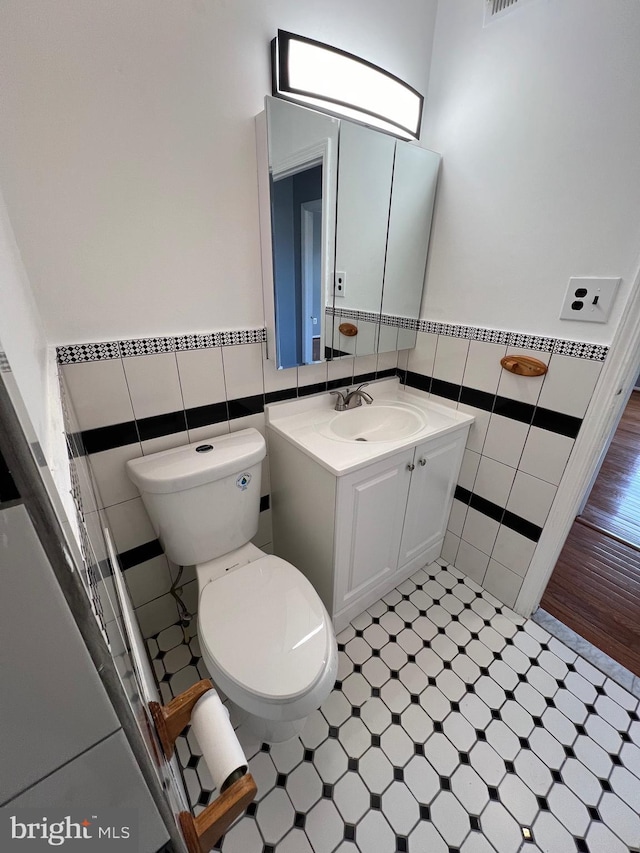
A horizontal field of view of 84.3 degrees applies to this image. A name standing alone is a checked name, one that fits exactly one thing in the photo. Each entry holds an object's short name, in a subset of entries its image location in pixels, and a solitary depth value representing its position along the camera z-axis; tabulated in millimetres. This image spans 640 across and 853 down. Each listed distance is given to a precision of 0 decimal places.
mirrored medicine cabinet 1132
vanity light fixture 1056
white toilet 937
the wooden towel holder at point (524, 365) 1286
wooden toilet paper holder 365
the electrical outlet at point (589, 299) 1101
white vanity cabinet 1251
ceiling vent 1123
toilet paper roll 403
